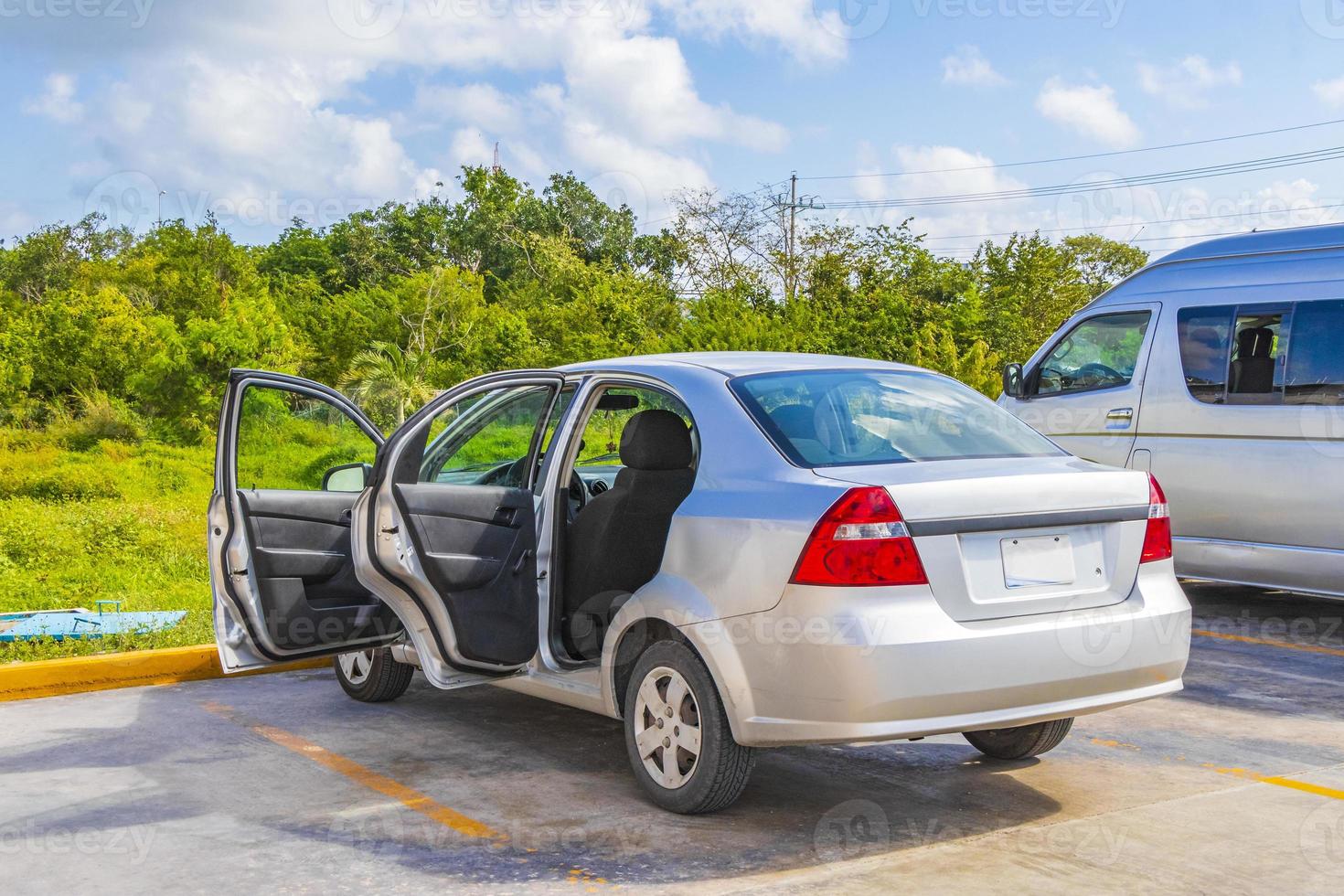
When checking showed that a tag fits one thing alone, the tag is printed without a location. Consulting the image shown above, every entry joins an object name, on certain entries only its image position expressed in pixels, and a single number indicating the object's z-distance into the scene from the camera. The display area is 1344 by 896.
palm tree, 30.59
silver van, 7.56
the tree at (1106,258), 60.38
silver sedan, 4.03
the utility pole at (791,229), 40.97
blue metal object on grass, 8.39
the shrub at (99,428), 34.81
